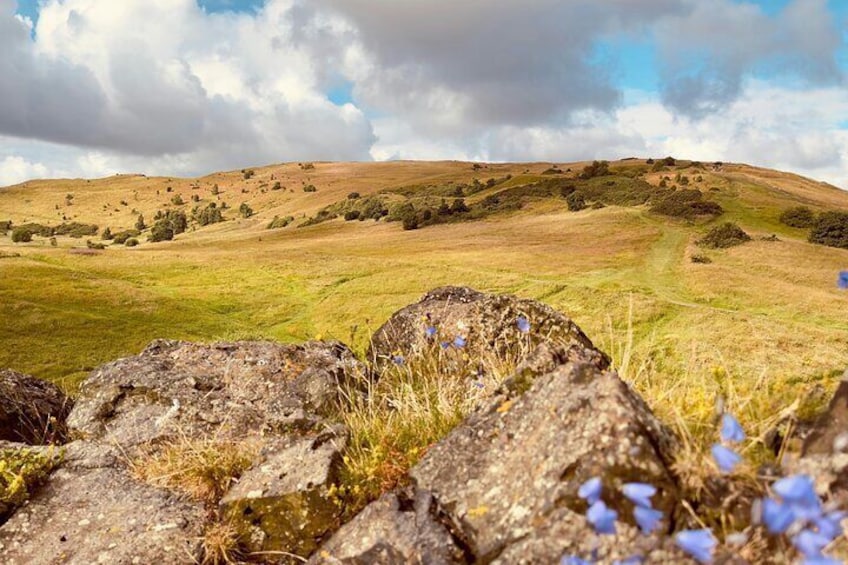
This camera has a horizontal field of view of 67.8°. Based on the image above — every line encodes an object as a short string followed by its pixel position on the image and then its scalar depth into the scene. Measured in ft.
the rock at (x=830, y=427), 12.24
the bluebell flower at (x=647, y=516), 8.30
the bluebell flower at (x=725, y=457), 8.52
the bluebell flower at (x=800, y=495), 7.50
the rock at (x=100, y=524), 17.84
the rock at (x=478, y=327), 33.65
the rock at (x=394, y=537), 13.97
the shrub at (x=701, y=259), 148.50
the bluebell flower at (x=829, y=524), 7.73
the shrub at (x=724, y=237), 165.17
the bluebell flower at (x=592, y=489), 8.82
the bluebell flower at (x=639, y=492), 8.80
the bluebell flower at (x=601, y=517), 8.34
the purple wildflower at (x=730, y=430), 8.99
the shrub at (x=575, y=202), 243.60
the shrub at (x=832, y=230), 177.88
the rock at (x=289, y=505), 17.28
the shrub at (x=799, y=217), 200.64
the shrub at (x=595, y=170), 326.44
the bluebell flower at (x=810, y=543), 7.41
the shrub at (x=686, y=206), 202.90
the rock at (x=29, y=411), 29.50
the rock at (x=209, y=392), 27.45
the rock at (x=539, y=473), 11.78
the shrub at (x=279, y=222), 341.21
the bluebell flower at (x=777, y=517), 7.72
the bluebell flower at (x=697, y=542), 8.07
